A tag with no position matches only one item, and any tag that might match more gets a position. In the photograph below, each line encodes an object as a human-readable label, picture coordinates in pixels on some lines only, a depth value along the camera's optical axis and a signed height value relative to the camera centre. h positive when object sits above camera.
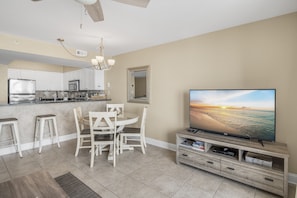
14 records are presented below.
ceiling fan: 1.38 +0.96
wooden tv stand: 1.84 -0.94
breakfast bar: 3.17 -0.44
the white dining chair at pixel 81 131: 2.87 -0.74
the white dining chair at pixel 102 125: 2.49 -0.52
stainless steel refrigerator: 5.27 +0.17
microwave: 5.70 +0.38
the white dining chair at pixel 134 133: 3.08 -0.79
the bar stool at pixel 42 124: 3.21 -0.67
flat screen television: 2.05 -0.27
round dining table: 2.67 -0.46
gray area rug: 1.89 -1.26
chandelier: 2.84 +0.65
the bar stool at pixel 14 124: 2.79 -0.58
